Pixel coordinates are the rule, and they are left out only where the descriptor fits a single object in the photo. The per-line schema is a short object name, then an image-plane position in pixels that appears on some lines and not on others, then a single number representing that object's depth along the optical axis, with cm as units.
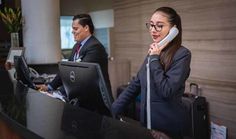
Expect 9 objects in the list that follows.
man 276
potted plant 524
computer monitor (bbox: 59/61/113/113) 168
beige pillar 515
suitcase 390
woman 192
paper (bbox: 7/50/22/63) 476
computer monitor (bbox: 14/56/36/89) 316
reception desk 133
